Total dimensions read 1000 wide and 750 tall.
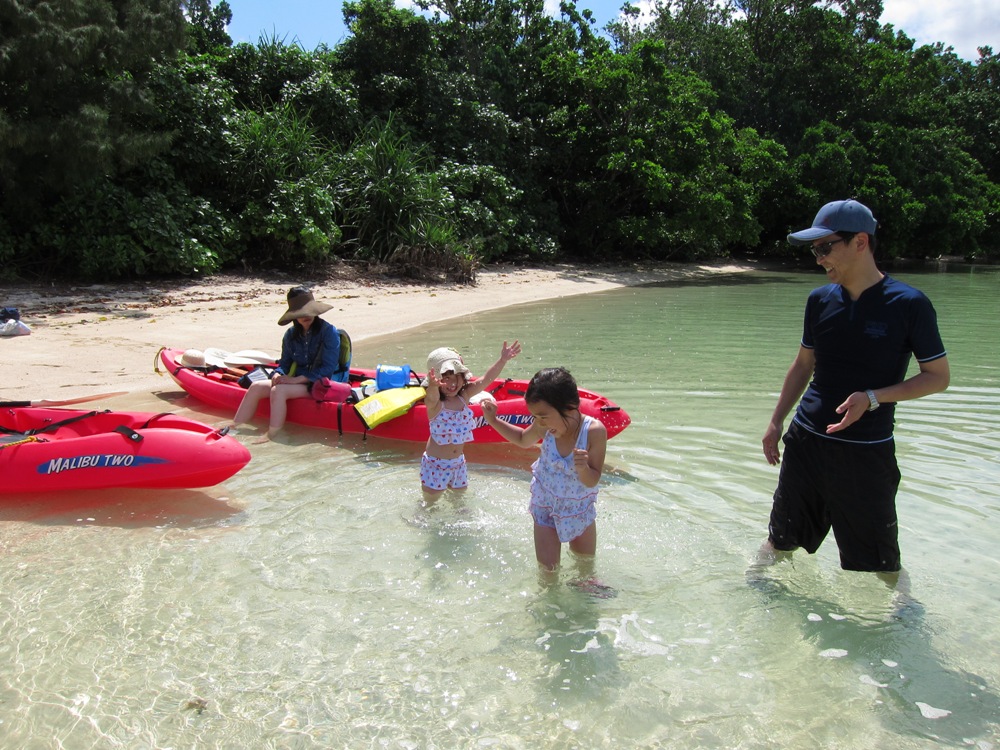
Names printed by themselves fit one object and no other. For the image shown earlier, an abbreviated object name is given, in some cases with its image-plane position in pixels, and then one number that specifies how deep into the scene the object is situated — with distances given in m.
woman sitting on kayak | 6.50
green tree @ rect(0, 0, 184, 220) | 10.58
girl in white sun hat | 4.39
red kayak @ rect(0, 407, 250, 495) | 4.91
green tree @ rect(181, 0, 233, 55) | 17.78
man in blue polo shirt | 2.84
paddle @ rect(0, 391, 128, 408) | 5.62
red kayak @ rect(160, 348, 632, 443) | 5.87
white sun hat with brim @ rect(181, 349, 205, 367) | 7.43
